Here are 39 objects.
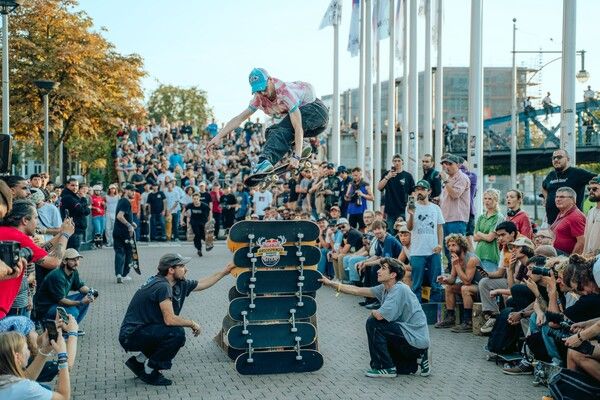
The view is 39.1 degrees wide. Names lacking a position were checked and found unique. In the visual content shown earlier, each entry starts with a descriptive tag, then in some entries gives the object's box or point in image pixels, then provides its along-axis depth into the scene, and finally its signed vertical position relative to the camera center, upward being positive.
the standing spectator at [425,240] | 14.54 -0.69
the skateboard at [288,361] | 10.98 -2.11
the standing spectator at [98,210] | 27.45 -0.38
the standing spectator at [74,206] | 20.25 -0.18
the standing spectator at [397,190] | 17.56 +0.20
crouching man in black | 10.11 -1.57
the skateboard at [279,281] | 11.05 -1.08
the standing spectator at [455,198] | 14.89 +0.03
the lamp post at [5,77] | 22.05 +3.21
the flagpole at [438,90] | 25.06 +3.35
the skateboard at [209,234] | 24.47 -1.02
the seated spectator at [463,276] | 13.15 -1.20
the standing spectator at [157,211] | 30.03 -0.44
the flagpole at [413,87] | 25.94 +3.59
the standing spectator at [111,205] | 27.89 -0.21
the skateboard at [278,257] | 10.99 -0.76
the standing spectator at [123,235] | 18.88 -0.82
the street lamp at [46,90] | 29.31 +3.87
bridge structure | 40.97 +2.98
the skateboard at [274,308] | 11.03 -1.44
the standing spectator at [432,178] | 16.52 +0.43
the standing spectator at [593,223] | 10.60 -0.29
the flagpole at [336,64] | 34.16 +5.50
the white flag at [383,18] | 30.20 +6.55
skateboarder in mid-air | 9.47 +0.97
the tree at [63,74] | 41.56 +6.35
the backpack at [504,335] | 10.93 -1.77
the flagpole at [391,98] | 29.62 +3.65
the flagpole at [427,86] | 26.05 +3.52
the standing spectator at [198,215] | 25.81 -0.49
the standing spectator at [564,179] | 12.52 +0.32
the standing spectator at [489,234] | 13.52 -0.54
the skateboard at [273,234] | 10.99 -0.46
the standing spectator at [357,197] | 20.28 +0.06
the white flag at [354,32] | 33.19 +6.67
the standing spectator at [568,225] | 11.42 -0.34
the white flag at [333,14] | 34.16 +7.55
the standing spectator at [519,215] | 13.27 -0.25
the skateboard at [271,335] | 10.95 -1.78
